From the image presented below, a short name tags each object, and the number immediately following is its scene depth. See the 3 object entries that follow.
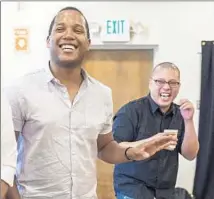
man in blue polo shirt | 3.93
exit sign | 5.73
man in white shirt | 3.19
